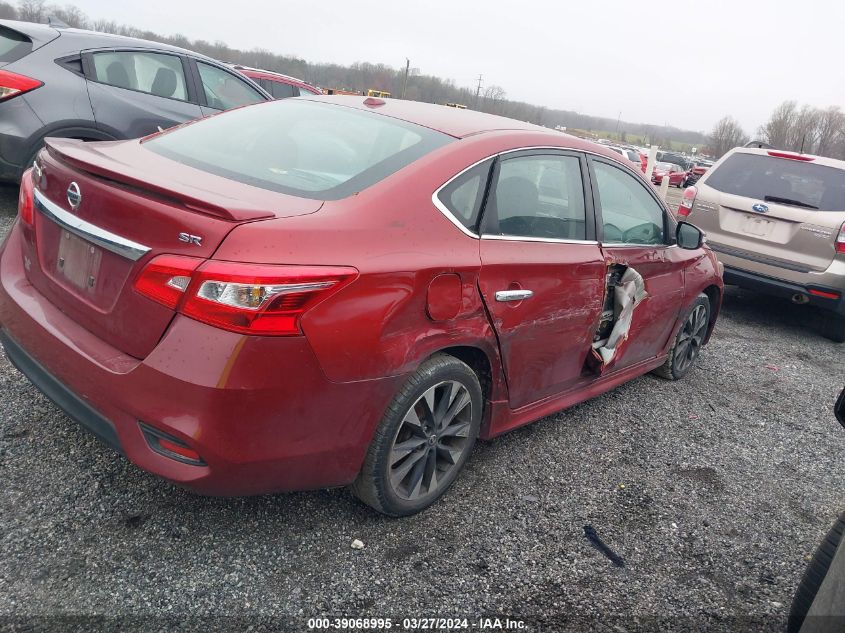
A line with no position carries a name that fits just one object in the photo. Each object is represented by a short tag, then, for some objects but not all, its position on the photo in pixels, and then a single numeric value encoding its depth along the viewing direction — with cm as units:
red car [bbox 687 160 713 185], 3279
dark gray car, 533
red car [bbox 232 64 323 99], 1451
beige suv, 607
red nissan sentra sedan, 205
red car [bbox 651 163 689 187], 3495
